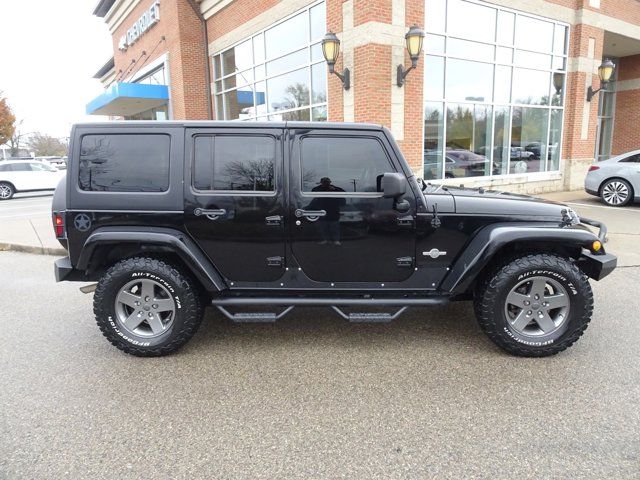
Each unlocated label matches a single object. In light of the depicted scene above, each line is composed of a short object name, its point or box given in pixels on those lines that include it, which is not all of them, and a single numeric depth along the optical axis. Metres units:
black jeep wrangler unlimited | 3.48
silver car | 10.73
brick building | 9.58
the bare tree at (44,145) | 66.56
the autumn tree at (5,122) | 44.38
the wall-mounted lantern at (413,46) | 8.80
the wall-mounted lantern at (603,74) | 12.76
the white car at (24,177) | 18.25
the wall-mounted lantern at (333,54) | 9.33
